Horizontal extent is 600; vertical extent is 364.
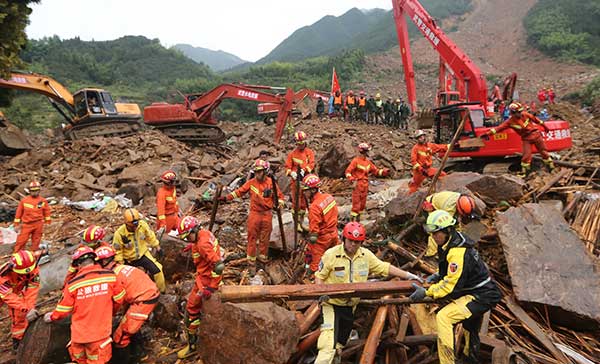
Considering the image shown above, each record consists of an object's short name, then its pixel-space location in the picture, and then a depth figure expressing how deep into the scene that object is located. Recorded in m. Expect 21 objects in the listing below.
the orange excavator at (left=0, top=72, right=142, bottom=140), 13.64
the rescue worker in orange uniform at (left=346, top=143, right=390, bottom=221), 6.74
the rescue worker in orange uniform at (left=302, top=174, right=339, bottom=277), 4.75
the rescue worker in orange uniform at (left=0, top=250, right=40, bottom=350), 4.22
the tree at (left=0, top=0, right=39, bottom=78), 10.59
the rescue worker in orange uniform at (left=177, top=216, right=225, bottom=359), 3.94
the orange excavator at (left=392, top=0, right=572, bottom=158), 7.39
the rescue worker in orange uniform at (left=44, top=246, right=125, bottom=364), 3.25
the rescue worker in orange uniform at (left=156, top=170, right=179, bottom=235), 6.07
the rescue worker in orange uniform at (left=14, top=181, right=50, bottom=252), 6.79
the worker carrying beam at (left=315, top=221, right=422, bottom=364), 3.27
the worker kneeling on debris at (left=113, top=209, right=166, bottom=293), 4.83
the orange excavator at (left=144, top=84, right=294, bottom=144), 14.07
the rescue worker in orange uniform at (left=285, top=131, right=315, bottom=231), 6.95
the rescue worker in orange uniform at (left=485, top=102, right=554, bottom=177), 6.62
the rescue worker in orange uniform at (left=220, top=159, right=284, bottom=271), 5.61
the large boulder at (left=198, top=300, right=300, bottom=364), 3.13
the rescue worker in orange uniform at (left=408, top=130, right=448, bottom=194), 7.16
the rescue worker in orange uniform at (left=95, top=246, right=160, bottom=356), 3.58
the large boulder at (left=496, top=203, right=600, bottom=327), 3.53
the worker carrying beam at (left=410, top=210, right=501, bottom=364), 2.92
